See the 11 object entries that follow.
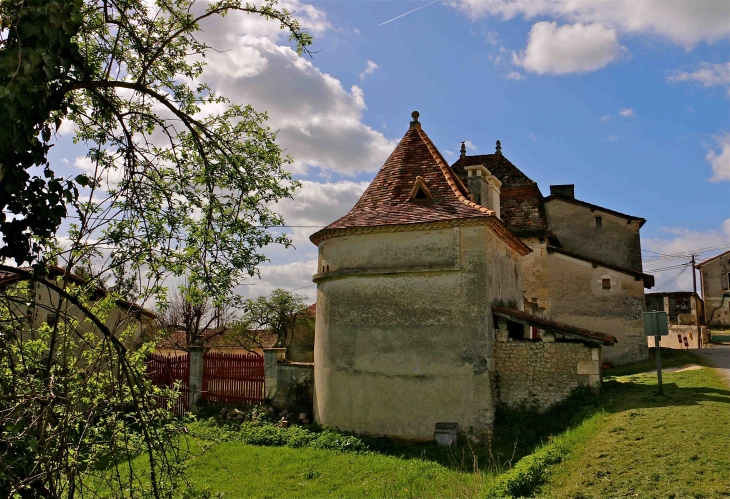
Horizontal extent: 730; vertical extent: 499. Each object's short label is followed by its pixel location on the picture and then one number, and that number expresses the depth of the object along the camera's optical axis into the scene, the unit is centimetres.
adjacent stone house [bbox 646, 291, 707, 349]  3875
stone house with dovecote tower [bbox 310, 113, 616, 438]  1261
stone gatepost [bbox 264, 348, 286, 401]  1577
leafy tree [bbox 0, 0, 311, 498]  399
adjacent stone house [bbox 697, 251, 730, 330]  4100
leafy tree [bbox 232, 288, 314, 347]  2653
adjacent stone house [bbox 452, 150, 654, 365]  2050
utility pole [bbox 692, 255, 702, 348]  2790
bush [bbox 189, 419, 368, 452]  1274
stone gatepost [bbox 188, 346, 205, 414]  1686
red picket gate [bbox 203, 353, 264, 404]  1619
